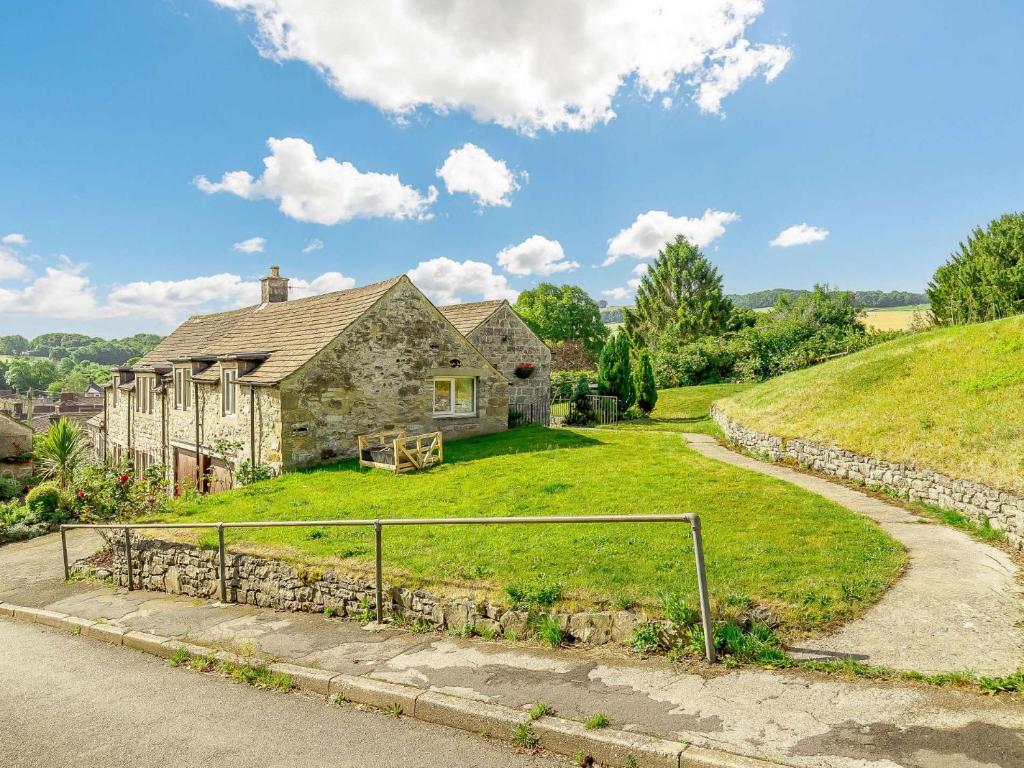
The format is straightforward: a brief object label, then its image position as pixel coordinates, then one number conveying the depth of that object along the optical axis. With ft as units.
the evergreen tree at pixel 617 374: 94.99
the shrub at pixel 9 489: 85.92
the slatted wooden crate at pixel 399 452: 53.06
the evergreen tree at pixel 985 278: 119.96
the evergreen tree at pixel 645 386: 97.80
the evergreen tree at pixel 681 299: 171.94
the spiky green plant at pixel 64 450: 69.31
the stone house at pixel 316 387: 55.98
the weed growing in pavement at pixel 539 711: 14.84
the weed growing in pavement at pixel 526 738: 14.43
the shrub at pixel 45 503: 58.34
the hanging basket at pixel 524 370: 93.04
